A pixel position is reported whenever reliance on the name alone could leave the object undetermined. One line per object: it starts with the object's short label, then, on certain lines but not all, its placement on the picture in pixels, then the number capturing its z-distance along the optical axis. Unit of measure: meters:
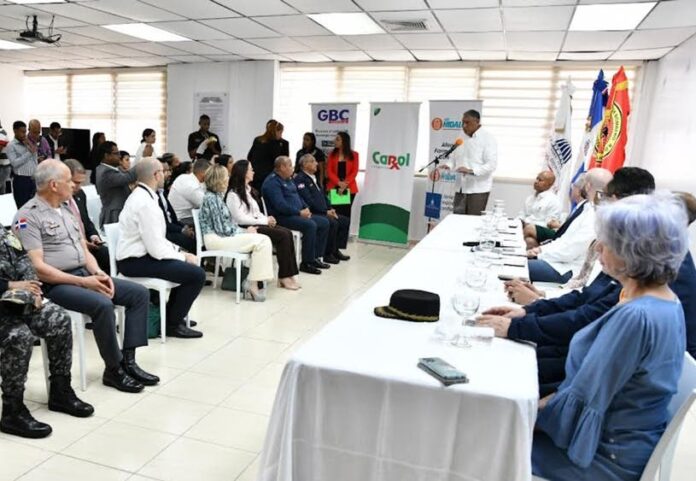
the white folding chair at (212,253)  4.55
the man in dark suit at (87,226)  3.91
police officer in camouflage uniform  2.39
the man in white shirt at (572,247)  3.59
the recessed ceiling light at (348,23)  5.28
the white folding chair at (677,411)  1.41
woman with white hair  1.38
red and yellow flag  6.03
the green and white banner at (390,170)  7.36
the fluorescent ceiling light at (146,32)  6.20
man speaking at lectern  6.40
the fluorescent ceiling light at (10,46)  7.74
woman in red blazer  7.12
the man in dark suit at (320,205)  6.20
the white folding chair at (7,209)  3.84
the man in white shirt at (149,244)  3.32
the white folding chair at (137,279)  3.47
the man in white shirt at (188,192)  4.93
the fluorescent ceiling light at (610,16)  4.50
